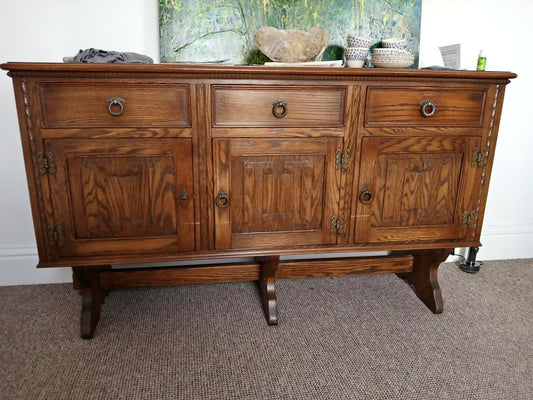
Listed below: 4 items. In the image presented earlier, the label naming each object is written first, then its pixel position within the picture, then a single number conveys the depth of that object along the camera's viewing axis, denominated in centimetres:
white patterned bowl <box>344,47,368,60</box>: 158
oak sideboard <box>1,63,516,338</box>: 124
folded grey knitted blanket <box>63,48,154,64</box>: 130
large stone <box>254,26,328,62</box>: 154
